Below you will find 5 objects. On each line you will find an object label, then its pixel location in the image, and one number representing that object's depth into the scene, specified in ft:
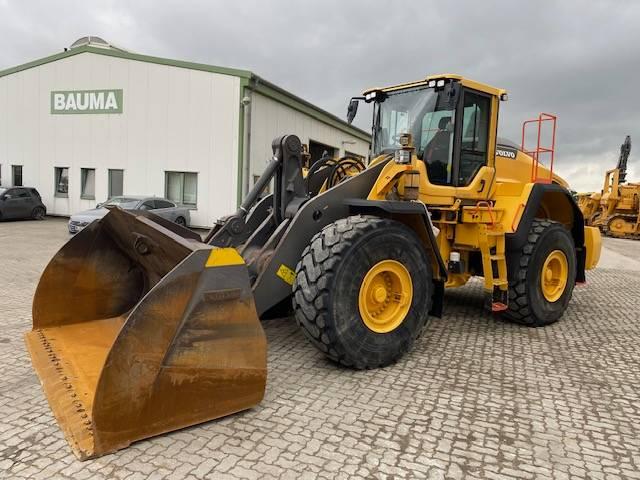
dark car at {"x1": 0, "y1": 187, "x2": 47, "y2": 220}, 63.26
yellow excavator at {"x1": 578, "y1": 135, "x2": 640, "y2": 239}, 78.12
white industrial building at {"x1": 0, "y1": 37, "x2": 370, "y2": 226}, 58.29
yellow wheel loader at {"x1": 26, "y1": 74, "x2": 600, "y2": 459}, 9.73
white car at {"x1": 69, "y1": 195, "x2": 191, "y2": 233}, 47.50
